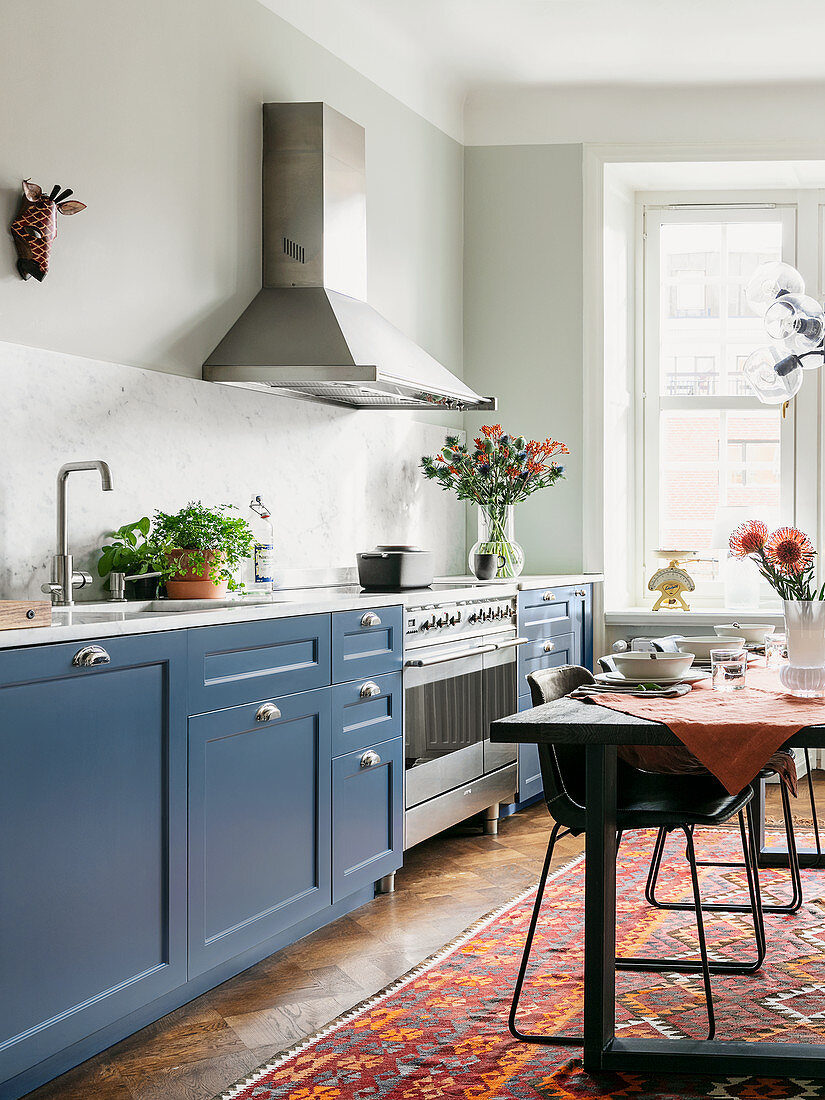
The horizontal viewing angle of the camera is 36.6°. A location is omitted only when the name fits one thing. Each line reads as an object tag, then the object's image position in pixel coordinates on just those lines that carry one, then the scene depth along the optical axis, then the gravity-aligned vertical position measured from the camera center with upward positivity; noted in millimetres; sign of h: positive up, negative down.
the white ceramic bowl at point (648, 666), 2971 -289
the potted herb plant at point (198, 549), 3426 -11
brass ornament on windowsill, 6160 -199
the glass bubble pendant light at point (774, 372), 3863 +538
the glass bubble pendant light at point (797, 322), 3758 +673
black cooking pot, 4227 -81
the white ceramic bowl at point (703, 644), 3357 -272
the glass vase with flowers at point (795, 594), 2814 -117
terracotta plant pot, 3420 -103
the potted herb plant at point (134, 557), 3396 -31
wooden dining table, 2564 -942
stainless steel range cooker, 4102 -565
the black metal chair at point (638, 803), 2807 -606
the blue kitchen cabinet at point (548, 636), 5027 -397
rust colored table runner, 2367 -348
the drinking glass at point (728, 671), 2885 -292
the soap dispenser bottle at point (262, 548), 4148 -8
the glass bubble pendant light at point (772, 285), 3889 +817
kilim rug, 2541 -1101
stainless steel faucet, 3061 -35
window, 6441 +858
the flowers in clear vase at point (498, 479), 5297 +285
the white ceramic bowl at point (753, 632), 3796 -268
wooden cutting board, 2344 -130
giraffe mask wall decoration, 3057 +778
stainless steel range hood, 3922 +860
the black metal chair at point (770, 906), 3657 -1021
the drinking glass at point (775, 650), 3307 -281
